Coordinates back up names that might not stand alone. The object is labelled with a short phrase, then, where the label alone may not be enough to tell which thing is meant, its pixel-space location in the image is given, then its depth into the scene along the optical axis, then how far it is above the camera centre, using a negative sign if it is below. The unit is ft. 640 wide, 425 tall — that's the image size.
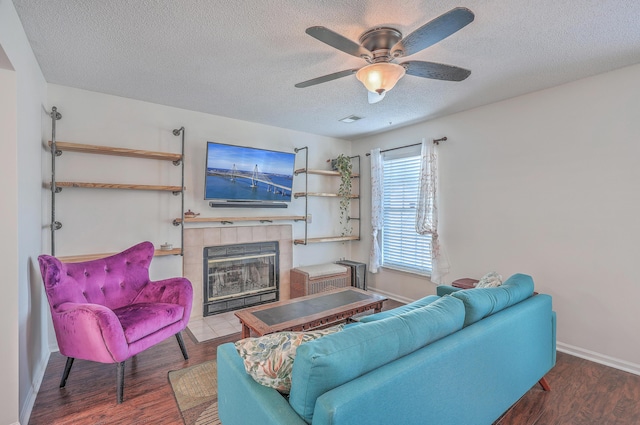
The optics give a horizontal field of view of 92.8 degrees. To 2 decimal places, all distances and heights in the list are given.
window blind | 13.28 -0.16
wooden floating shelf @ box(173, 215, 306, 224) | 11.38 -0.30
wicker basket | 13.14 -2.97
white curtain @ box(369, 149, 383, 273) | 14.62 +0.27
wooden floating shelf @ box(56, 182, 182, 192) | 9.14 +0.78
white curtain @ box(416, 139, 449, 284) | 12.33 +0.16
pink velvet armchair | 6.67 -2.44
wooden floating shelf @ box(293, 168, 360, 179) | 14.20 +1.92
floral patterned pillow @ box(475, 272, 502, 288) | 7.12 -1.62
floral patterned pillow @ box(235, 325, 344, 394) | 3.94 -1.95
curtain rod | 12.19 +2.95
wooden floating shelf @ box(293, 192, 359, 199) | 14.40 +0.85
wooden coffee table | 7.76 -2.82
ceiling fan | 5.51 +3.03
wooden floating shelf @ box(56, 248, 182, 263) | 9.13 -1.45
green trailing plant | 15.02 +1.24
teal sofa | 3.47 -2.14
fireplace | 12.18 -2.74
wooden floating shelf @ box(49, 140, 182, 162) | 9.09 +1.89
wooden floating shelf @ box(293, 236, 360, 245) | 14.48 -1.34
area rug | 6.31 -4.23
